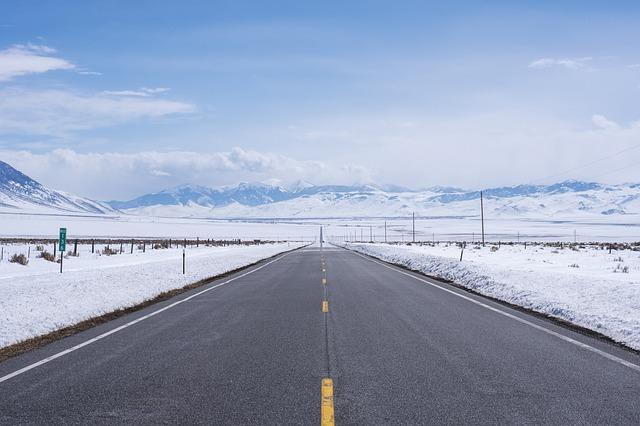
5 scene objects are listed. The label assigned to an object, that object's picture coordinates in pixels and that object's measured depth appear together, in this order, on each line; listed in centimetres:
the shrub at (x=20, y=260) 2897
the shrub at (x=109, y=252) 4469
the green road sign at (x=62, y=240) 1905
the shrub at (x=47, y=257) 3288
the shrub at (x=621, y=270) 2315
